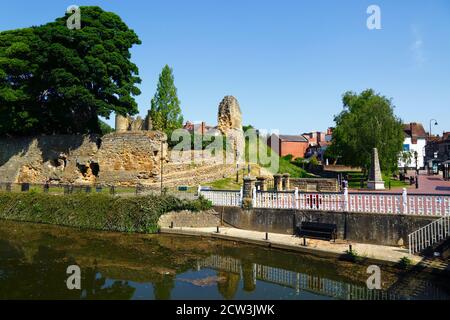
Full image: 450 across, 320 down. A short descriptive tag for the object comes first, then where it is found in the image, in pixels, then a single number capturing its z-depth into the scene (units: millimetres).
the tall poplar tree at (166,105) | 42156
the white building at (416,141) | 76188
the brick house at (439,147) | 67750
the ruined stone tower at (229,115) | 34906
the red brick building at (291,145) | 79750
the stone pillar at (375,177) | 25984
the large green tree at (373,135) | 36500
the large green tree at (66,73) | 28109
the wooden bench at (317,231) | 13667
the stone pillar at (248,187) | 16384
